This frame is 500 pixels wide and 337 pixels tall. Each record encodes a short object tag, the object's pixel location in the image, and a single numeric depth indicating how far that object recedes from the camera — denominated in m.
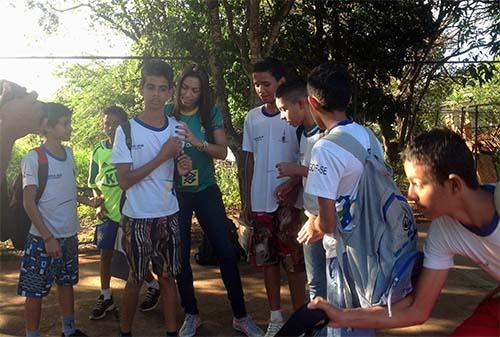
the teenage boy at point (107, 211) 3.86
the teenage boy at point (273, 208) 3.29
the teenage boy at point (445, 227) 1.74
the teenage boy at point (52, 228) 3.08
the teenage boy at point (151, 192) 2.93
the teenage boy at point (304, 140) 2.91
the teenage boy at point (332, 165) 2.09
